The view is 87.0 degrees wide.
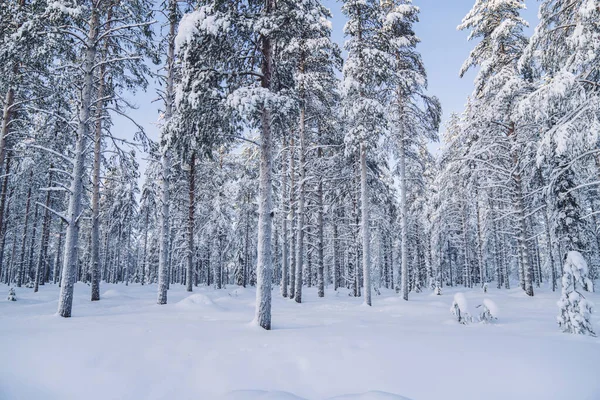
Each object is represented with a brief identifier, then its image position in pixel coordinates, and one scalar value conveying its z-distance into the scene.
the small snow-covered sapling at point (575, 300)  7.10
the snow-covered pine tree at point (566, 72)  6.79
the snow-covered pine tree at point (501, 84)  14.02
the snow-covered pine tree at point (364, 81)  13.61
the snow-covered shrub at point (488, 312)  8.77
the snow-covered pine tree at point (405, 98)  15.48
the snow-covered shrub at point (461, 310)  8.81
